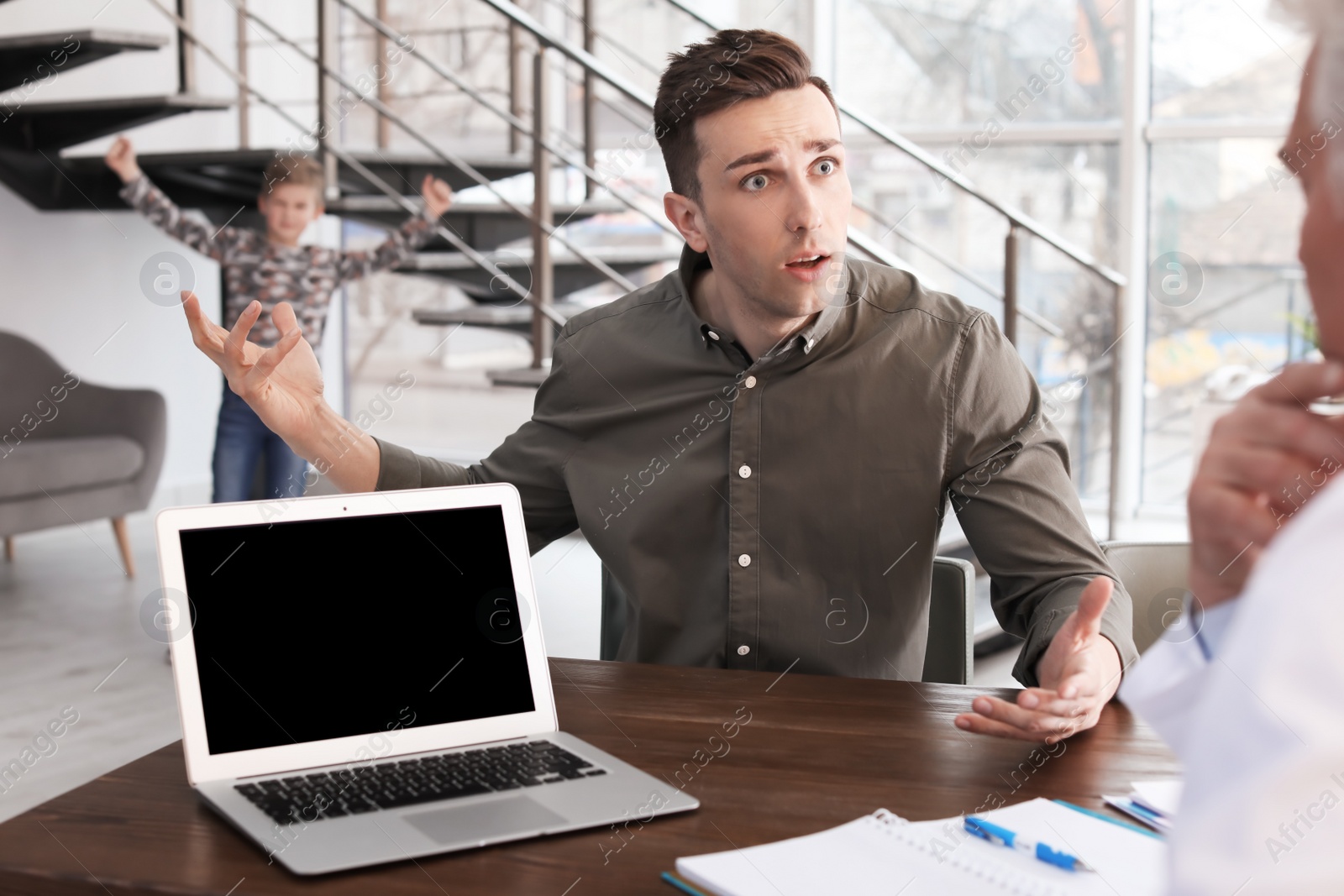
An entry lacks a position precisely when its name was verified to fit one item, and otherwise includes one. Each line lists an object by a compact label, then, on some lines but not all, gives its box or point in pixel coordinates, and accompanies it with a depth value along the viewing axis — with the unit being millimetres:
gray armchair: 4012
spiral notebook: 772
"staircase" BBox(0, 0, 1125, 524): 3676
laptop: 915
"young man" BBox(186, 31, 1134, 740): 1416
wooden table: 808
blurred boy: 3877
